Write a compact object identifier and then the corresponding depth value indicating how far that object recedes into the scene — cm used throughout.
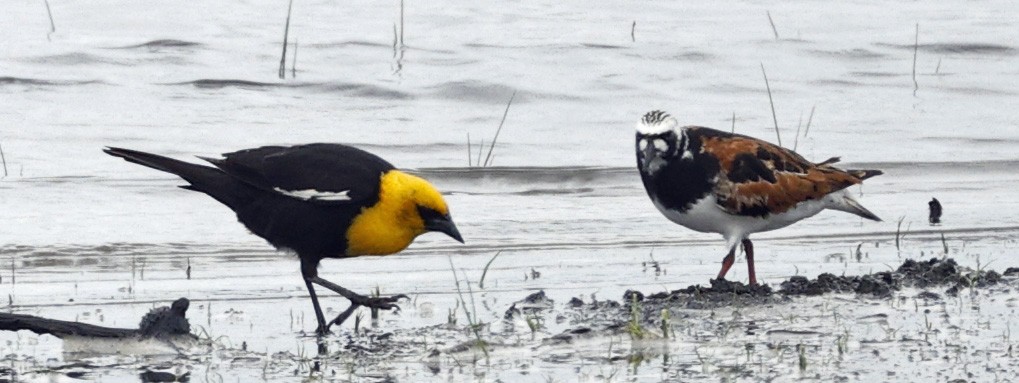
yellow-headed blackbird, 1412
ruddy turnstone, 1587
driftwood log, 1236
